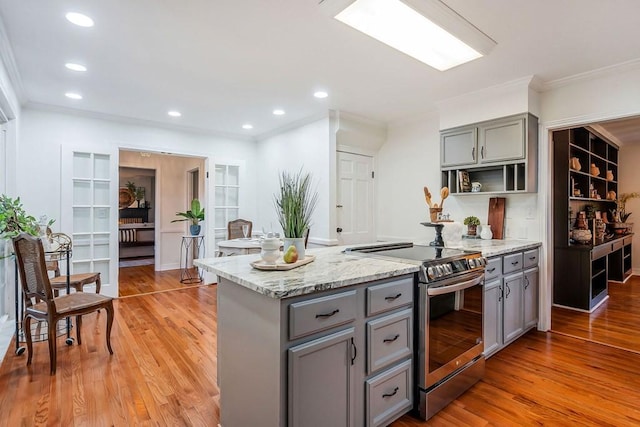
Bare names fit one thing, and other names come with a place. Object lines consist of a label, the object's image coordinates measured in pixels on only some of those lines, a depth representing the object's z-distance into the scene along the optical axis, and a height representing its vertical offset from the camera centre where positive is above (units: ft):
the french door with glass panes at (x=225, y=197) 18.66 +1.05
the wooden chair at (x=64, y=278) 11.17 -2.27
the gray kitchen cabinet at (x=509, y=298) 8.86 -2.34
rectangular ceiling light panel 6.68 +4.16
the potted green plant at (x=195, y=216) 19.40 -0.04
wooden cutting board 12.00 +0.03
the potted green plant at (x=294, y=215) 6.49 +0.02
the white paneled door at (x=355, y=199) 15.24 +0.79
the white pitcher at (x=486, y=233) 11.68 -0.56
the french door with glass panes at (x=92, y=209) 14.15 +0.24
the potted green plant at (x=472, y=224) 12.57 -0.27
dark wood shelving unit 13.23 -0.93
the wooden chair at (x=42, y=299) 8.28 -2.29
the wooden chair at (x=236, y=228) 18.22 -0.68
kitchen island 4.85 -2.05
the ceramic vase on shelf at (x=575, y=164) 13.79 +2.25
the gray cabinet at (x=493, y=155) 10.94 +2.17
